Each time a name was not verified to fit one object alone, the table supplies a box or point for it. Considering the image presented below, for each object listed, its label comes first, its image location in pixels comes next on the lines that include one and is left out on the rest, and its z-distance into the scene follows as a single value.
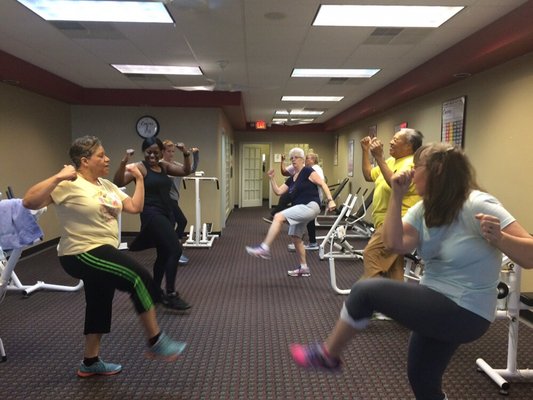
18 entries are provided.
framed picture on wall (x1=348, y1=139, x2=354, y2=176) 10.44
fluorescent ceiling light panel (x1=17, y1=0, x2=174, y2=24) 3.29
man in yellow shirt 2.77
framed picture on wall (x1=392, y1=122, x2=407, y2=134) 6.85
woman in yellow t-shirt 2.05
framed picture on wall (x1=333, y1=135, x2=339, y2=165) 12.37
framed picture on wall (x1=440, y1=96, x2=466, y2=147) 5.00
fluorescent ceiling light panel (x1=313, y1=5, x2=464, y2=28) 3.40
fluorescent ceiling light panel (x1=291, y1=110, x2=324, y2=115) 9.80
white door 12.69
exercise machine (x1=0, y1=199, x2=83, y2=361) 2.62
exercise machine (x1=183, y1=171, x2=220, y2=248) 6.35
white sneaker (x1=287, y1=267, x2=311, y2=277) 4.66
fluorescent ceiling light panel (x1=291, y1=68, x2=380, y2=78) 5.58
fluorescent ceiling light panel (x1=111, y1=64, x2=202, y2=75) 5.36
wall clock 7.12
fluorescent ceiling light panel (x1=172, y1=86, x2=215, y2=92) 5.46
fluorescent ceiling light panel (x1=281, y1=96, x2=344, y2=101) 7.78
